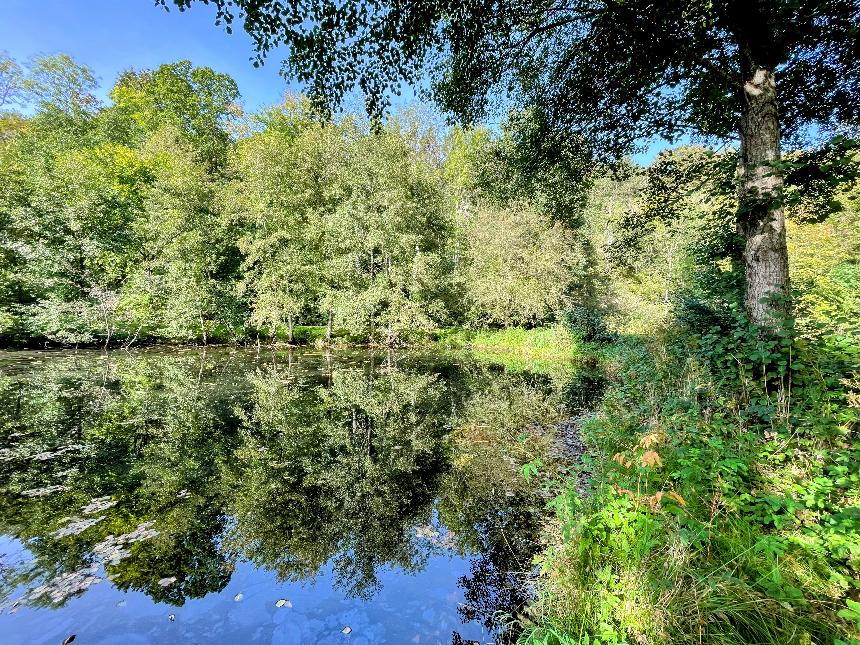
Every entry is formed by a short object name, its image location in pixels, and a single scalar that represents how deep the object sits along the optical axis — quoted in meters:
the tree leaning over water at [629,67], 4.15
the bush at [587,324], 20.48
